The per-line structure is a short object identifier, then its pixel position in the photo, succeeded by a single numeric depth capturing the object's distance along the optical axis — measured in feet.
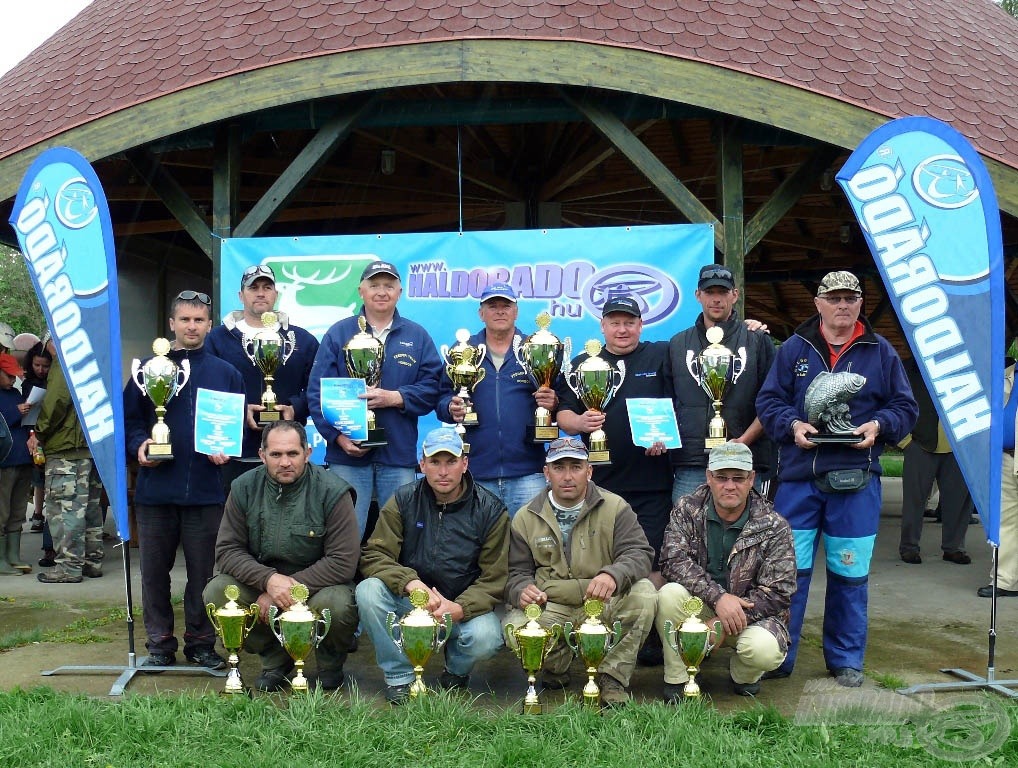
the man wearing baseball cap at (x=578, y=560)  15.08
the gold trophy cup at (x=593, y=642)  14.40
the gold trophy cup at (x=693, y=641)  14.44
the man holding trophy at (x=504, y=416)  18.11
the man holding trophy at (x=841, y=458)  16.33
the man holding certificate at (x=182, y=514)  16.81
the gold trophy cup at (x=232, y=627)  14.88
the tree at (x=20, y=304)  112.57
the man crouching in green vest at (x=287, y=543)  15.47
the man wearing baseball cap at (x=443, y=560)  15.17
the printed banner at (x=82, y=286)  16.76
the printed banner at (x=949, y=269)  16.08
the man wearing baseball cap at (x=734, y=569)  14.99
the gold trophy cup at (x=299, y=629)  14.70
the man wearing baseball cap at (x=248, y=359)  18.67
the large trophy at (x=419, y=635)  14.47
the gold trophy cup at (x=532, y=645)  14.43
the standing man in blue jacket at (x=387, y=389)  17.95
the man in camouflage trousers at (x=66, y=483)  24.31
